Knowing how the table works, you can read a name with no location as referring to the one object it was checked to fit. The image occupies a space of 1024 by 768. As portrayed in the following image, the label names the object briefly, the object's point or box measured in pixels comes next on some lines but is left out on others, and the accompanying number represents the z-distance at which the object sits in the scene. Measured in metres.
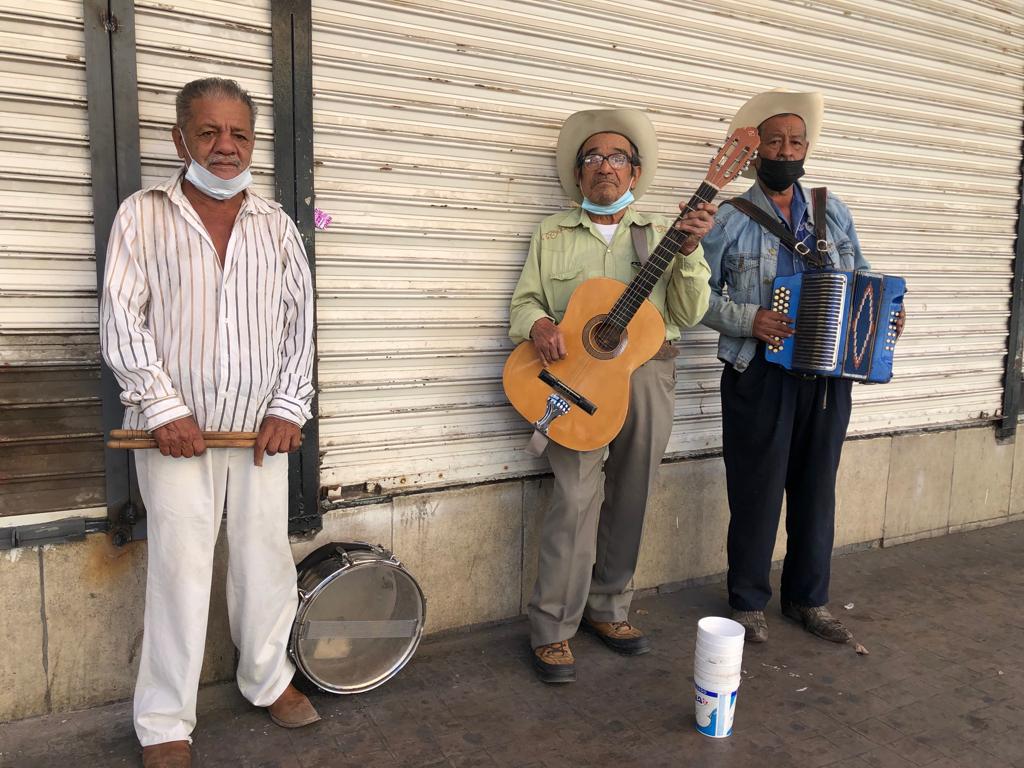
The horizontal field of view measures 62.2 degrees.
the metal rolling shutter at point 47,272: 2.84
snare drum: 3.16
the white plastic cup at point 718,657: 2.93
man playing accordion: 3.80
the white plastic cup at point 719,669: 2.96
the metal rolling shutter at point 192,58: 2.99
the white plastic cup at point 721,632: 2.90
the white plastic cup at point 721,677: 2.98
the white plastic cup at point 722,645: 2.90
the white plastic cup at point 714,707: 3.02
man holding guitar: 3.48
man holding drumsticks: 2.67
